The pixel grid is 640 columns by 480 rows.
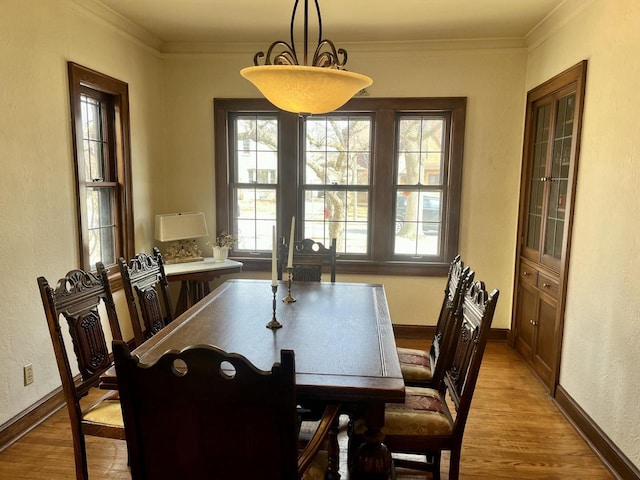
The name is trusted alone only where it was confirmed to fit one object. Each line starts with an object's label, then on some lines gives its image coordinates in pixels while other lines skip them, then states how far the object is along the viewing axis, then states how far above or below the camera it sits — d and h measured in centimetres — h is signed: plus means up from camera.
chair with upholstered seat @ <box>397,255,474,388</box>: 223 -86
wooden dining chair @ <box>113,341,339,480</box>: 118 -63
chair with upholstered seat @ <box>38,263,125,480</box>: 181 -74
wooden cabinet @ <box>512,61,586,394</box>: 302 -24
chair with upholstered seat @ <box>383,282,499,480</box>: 176 -97
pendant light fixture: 190 +42
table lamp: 398 -48
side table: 374 -79
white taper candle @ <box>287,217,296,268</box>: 233 -36
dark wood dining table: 160 -69
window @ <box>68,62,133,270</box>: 303 +8
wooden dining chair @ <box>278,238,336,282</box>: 330 -56
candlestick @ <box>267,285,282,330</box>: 211 -66
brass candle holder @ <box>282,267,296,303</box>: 256 -66
